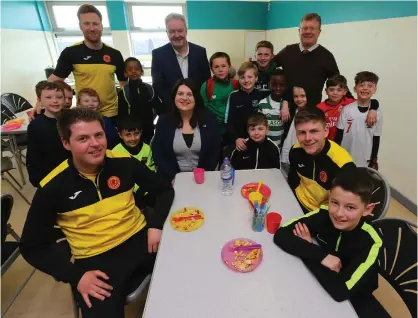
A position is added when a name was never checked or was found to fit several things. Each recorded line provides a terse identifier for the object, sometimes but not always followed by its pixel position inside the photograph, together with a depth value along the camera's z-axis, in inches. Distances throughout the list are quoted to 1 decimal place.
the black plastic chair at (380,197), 55.9
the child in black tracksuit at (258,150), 88.0
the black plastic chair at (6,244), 58.7
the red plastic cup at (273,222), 51.0
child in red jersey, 93.0
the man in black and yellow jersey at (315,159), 64.9
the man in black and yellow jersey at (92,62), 97.0
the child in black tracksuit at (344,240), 42.0
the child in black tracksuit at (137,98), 115.6
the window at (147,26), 261.1
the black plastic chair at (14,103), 156.9
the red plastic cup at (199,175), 69.9
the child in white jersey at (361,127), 88.7
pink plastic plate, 43.3
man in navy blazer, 106.2
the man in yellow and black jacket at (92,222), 49.3
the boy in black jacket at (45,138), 79.5
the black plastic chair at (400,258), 41.8
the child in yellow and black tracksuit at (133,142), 85.0
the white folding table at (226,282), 36.9
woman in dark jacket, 85.7
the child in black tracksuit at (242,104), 96.9
